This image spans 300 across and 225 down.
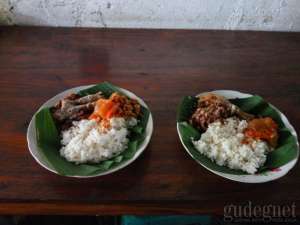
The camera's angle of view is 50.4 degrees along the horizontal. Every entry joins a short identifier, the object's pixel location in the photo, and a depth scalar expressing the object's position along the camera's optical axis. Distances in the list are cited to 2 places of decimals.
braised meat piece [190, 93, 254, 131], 0.88
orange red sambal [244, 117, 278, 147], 0.84
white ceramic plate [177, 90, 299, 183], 0.76
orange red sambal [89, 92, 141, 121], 0.86
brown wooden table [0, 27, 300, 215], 0.76
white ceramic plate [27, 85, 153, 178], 0.76
